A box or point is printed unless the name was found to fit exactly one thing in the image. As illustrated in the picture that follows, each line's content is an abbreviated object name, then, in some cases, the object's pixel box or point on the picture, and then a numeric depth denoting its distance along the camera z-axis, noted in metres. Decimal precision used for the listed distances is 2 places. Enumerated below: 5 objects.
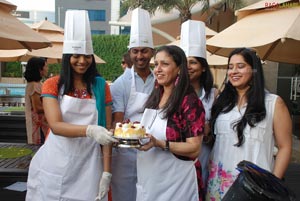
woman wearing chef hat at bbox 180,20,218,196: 2.28
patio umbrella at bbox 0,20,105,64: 6.30
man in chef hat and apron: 2.45
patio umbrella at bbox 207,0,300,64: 2.33
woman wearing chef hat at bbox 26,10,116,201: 2.07
